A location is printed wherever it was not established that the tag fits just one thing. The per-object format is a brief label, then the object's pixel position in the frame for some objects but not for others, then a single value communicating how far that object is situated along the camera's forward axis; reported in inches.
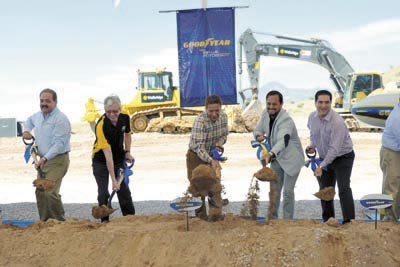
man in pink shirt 174.1
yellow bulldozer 756.6
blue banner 355.6
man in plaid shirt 178.5
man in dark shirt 181.5
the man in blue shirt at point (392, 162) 187.0
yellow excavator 808.3
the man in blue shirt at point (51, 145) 190.1
